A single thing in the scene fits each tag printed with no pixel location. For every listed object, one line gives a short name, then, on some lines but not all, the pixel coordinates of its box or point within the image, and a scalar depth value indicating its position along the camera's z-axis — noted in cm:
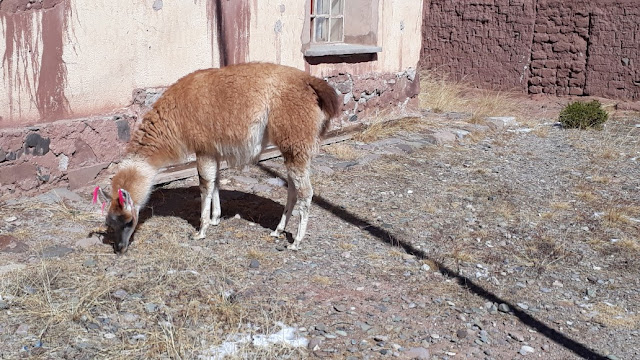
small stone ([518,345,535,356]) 402
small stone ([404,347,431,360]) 388
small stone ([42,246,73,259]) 497
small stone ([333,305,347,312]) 441
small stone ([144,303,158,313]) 422
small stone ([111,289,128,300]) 437
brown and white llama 530
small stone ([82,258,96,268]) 485
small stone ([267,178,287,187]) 728
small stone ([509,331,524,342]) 418
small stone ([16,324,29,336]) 386
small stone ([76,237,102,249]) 523
